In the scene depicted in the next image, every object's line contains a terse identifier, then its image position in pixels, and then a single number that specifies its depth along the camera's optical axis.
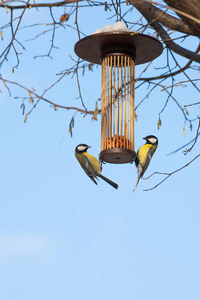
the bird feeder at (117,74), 10.59
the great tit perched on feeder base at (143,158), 10.84
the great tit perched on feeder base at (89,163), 11.12
